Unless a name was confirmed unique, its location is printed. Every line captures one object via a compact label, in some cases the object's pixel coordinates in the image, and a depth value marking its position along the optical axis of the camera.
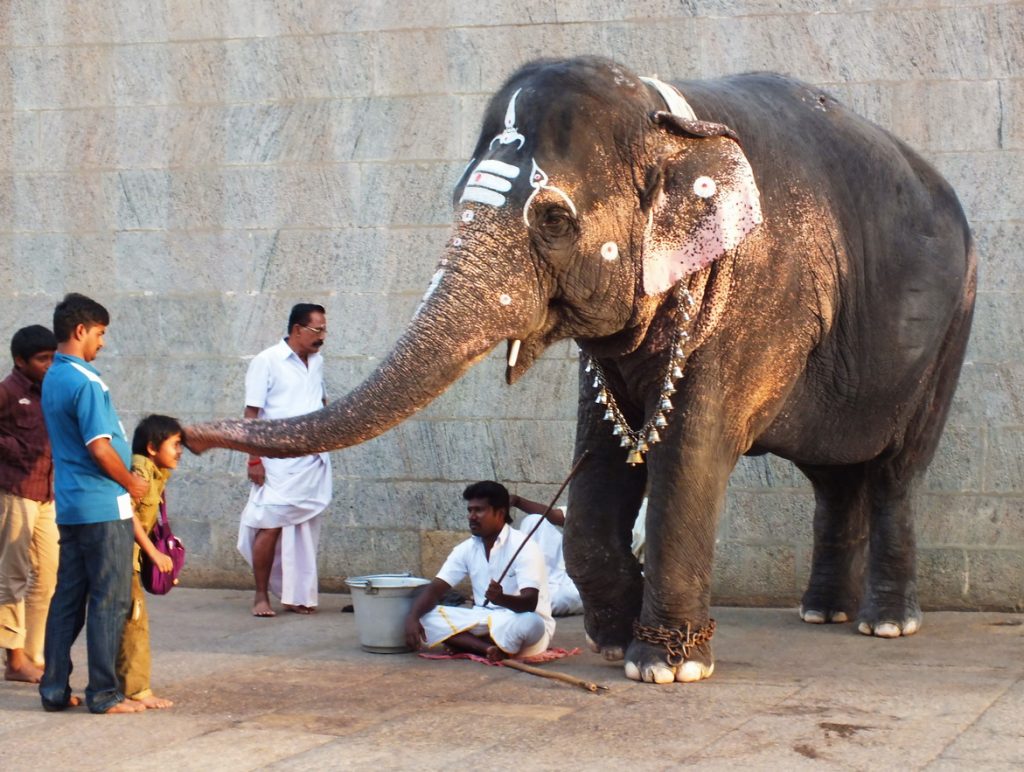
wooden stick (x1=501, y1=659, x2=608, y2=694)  5.91
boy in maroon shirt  6.36
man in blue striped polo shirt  5.62
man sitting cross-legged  6.55
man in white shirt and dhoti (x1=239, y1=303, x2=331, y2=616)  8.16
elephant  5.58
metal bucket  6.82
